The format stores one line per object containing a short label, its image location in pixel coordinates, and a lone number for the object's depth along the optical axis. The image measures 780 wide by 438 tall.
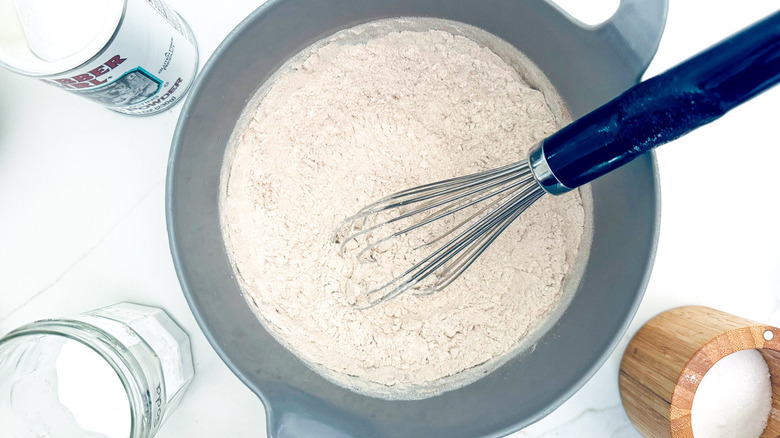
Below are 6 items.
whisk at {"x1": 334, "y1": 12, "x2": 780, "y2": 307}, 0.32
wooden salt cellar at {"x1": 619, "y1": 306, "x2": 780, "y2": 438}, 0.57
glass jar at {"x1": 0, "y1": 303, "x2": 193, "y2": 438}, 0.56
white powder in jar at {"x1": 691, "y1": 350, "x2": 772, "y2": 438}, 0.62
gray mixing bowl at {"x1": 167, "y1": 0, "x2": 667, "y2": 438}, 0.53
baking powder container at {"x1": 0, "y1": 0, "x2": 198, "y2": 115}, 0.47
